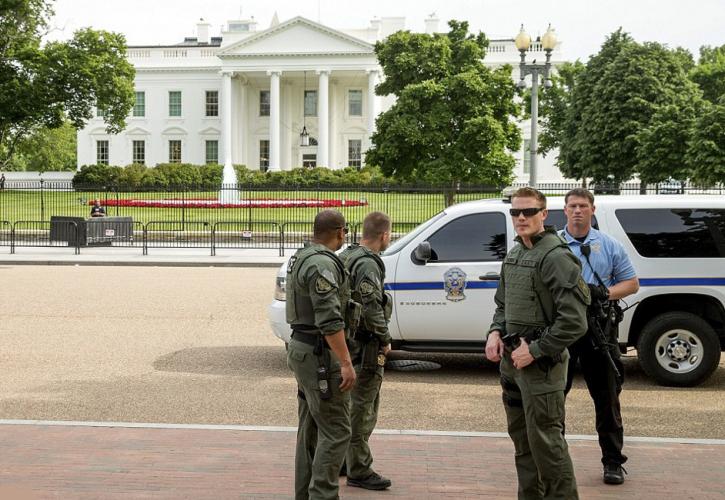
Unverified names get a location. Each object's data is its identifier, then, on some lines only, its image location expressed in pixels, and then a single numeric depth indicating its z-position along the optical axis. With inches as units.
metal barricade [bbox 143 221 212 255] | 1221.1
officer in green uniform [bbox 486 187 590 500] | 183.9
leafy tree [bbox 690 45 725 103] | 2608.3
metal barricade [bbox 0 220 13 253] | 1222.9
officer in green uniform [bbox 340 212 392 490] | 222.7
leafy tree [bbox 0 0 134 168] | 1969.7
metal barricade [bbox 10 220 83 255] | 1164.2
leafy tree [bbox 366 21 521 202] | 1545.3
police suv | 346.0
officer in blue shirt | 227.5
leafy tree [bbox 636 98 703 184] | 1886.1
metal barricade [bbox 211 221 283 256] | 1196.7
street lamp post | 978.7
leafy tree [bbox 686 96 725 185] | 1576.0
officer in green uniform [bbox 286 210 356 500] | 188.1
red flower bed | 1521.9
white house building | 2994.6
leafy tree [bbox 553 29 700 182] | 2066.9
